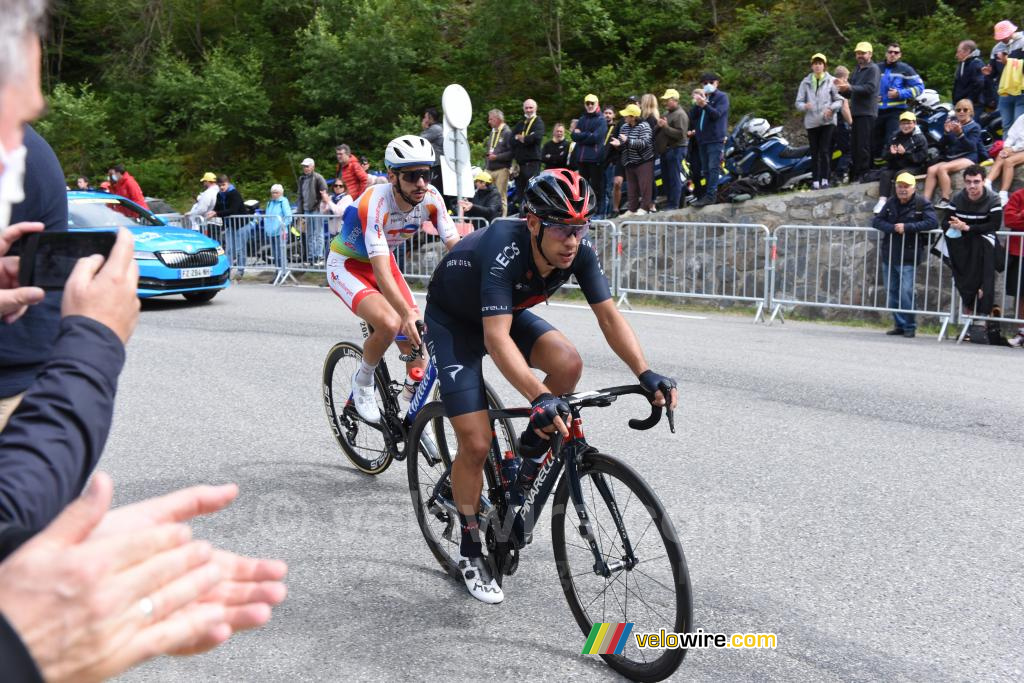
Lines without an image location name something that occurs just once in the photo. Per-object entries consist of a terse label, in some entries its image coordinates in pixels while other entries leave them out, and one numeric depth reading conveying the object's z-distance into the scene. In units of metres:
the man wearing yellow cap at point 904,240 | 12.20
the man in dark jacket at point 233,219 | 19.94
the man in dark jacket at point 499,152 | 18.62
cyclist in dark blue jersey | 4.32
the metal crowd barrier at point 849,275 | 12.38
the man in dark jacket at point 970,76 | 14.98
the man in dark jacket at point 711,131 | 16.17
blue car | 14.75
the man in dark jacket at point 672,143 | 16.62
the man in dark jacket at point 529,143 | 17.95
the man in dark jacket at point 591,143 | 17.23
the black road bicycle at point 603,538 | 3.84
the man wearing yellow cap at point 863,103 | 14.97
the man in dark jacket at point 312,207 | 18.94
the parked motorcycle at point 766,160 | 16.66
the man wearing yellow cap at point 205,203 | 20.80
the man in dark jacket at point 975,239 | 11.61
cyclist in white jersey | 6.25
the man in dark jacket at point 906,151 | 13.70
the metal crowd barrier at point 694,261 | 14.36
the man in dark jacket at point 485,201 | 17.14
